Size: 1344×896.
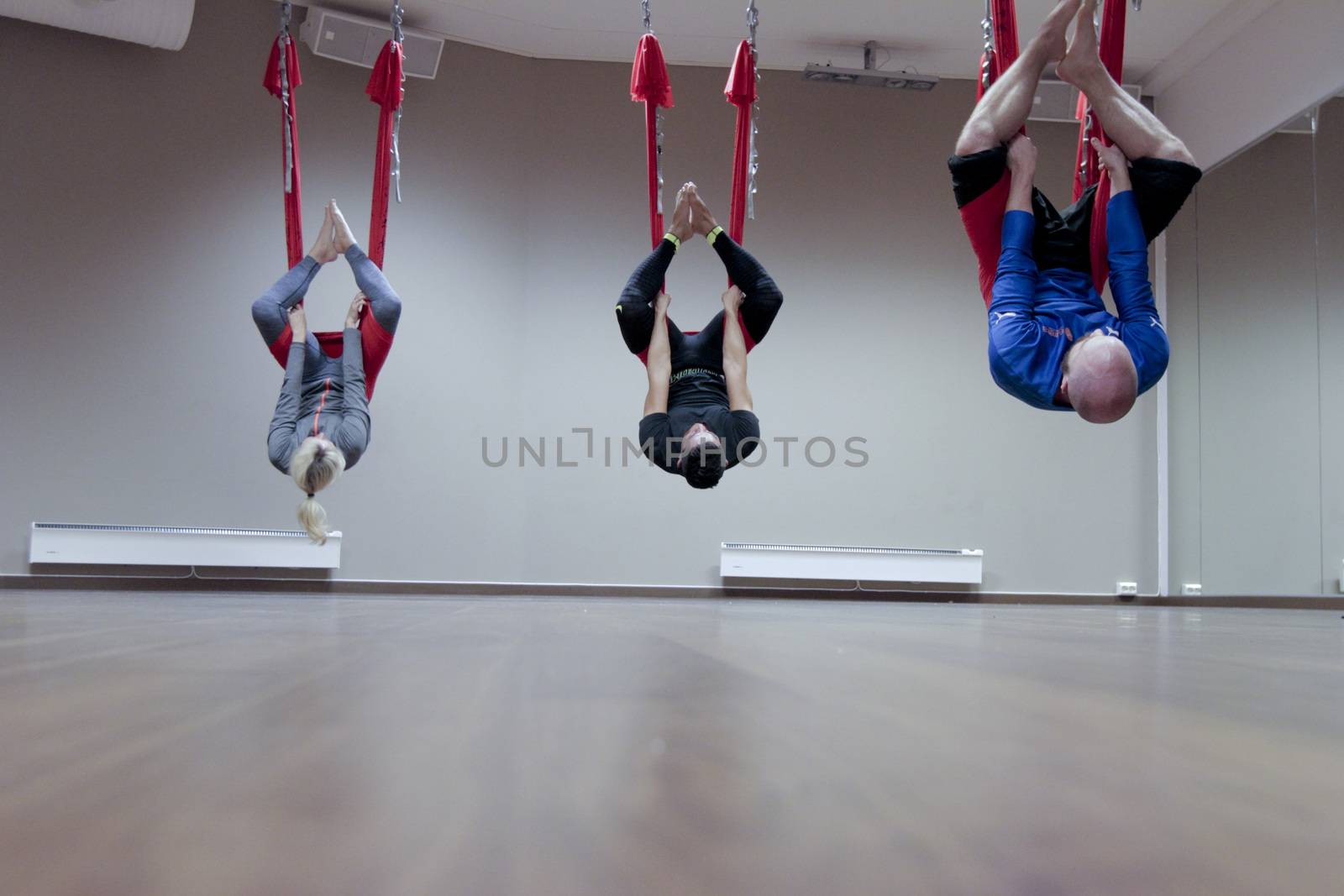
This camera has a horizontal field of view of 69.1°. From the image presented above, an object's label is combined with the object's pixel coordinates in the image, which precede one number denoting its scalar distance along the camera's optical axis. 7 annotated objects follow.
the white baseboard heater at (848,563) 5.86
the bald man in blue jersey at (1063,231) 2.45
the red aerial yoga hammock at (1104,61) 2.56
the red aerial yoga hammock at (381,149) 3.63
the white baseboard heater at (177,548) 5.30
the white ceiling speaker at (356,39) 5.59
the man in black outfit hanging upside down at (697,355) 3.20
